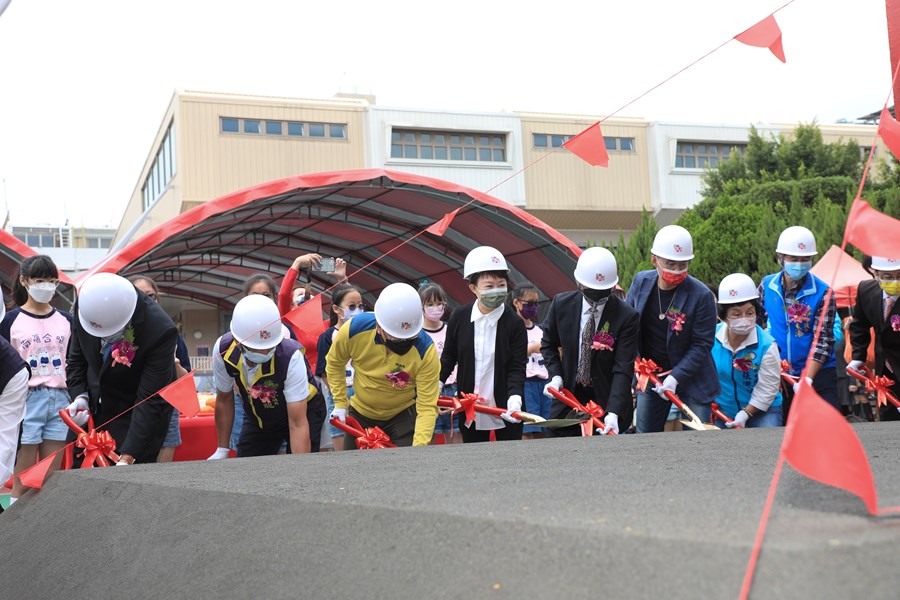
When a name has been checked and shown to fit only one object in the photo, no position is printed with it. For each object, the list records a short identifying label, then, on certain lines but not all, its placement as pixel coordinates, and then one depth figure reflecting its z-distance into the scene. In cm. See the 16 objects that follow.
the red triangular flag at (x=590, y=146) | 600
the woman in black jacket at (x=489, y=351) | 577
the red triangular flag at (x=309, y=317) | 693
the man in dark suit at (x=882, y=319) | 576
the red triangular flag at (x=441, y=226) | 766
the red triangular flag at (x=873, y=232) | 264
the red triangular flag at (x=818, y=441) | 194
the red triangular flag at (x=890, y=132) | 366
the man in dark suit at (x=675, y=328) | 554
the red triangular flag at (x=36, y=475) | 399
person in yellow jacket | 527
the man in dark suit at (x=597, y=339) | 535
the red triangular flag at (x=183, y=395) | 469
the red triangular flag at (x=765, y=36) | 502
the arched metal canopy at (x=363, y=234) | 1049
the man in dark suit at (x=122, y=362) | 467
